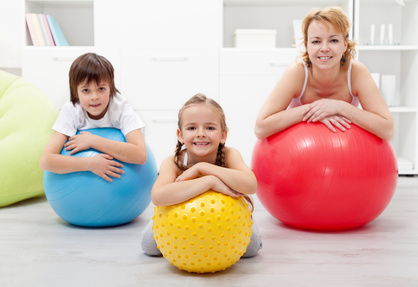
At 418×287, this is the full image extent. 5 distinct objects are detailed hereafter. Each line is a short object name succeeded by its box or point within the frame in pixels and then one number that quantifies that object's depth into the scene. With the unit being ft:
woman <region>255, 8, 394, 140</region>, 6.75
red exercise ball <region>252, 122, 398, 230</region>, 6.48
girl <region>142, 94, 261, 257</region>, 5.16
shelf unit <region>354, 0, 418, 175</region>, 12.14
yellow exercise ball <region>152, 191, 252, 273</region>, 5.00
